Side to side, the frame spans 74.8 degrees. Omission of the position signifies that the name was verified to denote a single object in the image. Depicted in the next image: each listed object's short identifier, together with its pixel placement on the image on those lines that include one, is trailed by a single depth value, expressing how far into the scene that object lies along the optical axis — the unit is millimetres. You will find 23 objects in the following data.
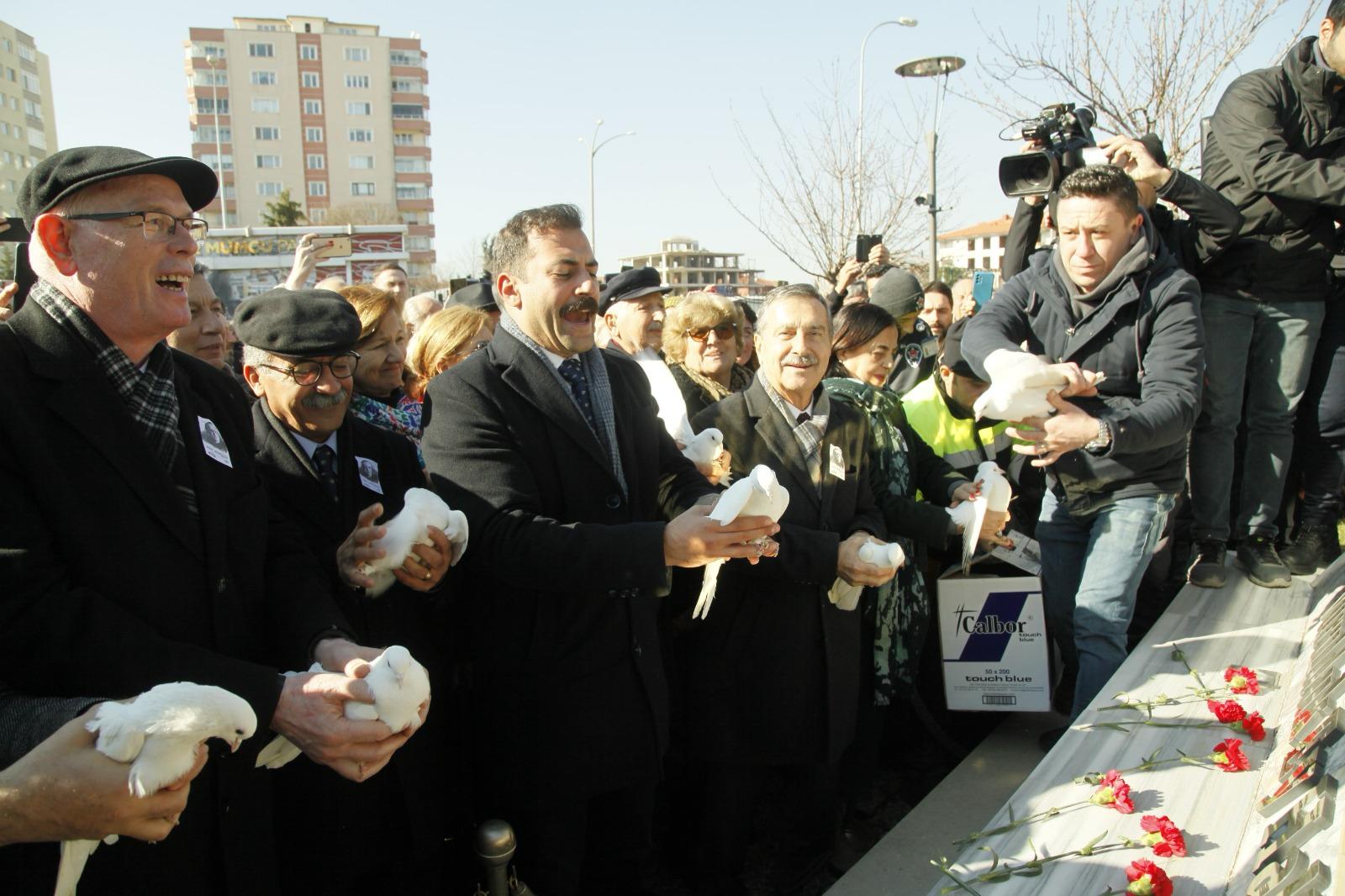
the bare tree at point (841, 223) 15344
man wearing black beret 2170
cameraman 3500
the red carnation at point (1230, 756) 2340
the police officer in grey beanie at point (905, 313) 5102
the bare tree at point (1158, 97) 8461
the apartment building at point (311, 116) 71000
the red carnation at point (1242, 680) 2834
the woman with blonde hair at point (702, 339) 3994
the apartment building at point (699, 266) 117875
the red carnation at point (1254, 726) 2533
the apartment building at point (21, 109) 62594
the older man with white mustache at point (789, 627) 2777
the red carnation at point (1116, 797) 2172
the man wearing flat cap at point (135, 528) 1462
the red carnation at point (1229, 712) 2611
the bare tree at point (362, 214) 58938
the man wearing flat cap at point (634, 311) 4625
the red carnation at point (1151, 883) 1822
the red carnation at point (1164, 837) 1980
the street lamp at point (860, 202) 15281
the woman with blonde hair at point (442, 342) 3605
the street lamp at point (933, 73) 12062
